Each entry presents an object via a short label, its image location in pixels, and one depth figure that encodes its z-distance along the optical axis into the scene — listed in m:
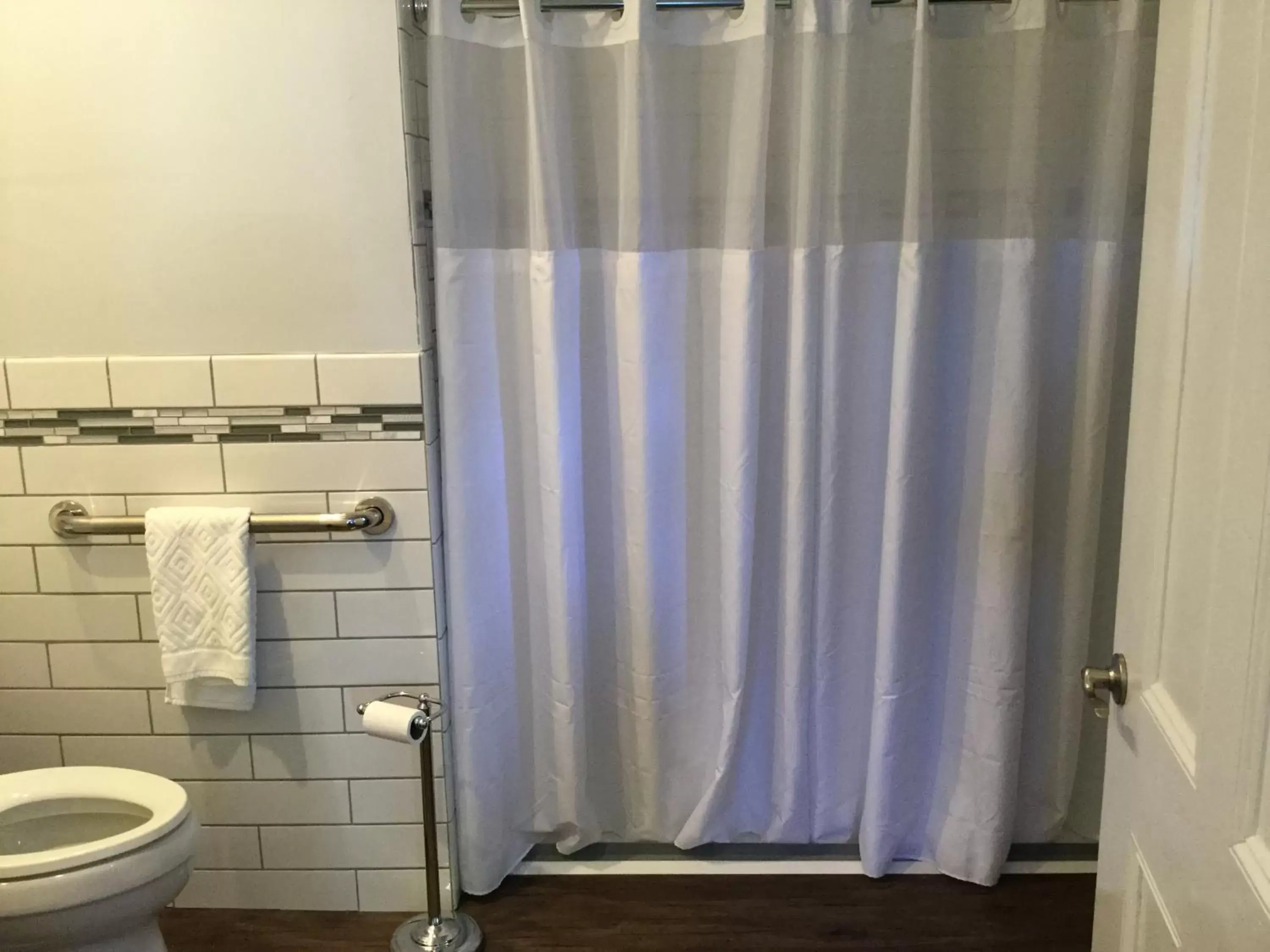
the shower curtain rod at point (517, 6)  1.83
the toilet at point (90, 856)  1.58
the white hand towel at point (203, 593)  1.86
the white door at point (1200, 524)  0.86
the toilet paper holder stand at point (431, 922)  1.95
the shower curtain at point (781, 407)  1.83
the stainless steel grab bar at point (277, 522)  1.86
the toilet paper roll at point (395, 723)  1.82
